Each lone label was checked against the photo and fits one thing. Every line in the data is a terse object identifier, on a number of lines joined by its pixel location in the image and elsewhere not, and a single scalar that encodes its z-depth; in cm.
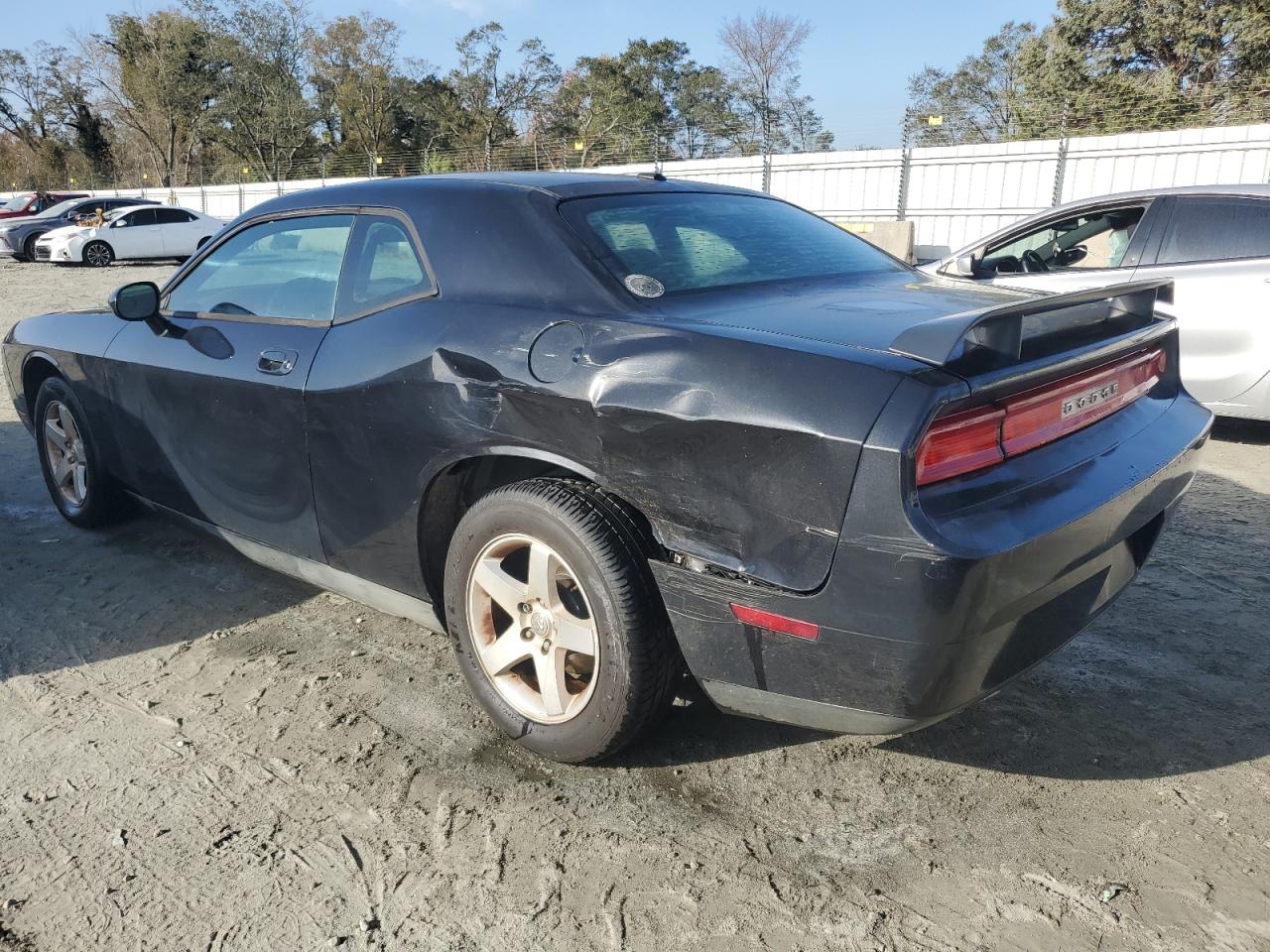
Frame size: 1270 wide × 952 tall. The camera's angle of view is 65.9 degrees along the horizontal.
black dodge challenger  205
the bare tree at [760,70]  4541
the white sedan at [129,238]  2164
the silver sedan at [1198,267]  568
